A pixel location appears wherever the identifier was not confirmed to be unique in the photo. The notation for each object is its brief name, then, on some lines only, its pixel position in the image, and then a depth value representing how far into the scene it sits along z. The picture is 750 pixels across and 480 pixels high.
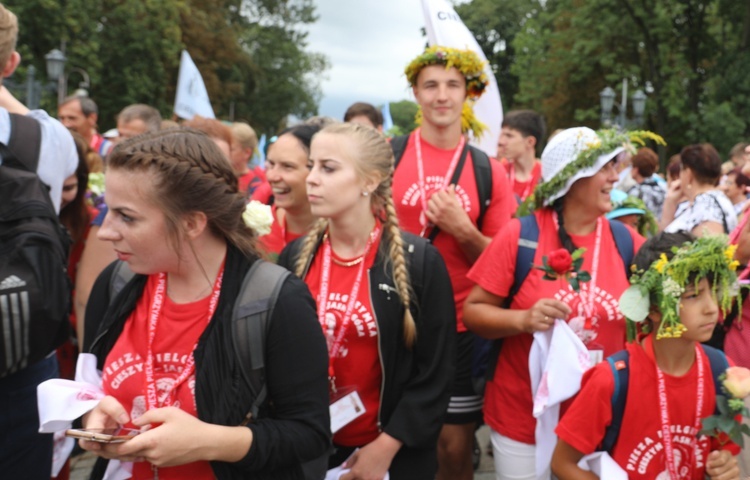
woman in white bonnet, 3.54
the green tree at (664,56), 27.98
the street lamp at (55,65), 18.19
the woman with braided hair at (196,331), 2.22
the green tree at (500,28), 57.50
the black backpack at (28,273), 2.37
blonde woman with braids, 3.17
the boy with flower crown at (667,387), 2.89
